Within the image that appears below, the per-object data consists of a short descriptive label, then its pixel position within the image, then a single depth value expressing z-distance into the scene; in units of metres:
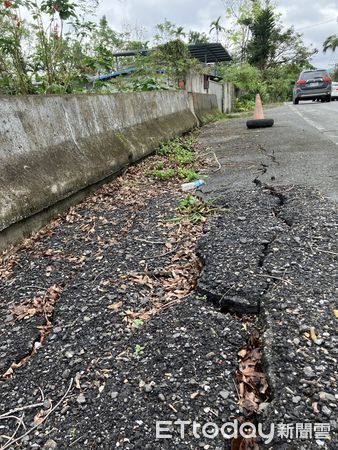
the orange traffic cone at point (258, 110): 8.16
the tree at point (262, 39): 32.66
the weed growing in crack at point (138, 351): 1.29
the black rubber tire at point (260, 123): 7.20
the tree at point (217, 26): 28.97
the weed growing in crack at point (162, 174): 3.67
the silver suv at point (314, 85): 15.58
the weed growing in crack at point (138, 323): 1.46
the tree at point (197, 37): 38.88
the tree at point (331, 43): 54.59
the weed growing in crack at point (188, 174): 3.60
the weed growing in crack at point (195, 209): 2.51
